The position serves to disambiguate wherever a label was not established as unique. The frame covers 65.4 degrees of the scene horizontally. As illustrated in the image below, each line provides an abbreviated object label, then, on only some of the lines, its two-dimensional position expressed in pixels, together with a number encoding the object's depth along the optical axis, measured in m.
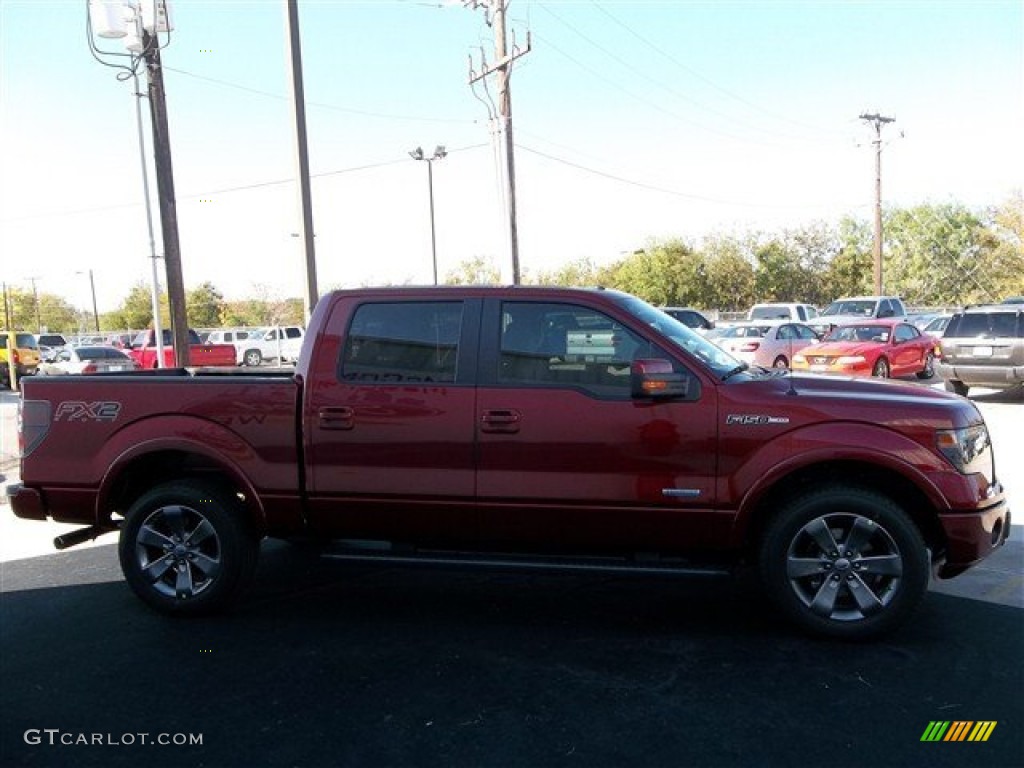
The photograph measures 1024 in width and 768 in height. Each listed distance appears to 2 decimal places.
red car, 16.52
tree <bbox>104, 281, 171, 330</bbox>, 90.69
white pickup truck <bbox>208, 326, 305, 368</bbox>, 35.06
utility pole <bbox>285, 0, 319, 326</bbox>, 11.93
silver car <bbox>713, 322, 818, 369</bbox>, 18.70
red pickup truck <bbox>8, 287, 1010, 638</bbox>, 4.05
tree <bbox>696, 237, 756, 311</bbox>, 65.62
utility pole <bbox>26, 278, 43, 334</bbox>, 93.94
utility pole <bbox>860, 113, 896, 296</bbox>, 39.72
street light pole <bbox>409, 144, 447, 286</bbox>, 44.46
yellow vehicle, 25.73
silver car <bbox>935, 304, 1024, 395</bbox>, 13.20
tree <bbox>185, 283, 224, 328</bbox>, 86.44
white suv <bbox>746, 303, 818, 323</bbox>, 26.78
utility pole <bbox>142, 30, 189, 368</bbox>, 11.81
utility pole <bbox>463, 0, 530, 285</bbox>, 20.97
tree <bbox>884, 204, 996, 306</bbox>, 70.62
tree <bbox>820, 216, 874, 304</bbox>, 69.44
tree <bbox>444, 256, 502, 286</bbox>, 83.11
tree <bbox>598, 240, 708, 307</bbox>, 64.50
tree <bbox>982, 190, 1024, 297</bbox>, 59.62
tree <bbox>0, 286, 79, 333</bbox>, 93.50
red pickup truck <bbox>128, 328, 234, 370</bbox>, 24.67
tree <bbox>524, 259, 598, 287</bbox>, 74.50
